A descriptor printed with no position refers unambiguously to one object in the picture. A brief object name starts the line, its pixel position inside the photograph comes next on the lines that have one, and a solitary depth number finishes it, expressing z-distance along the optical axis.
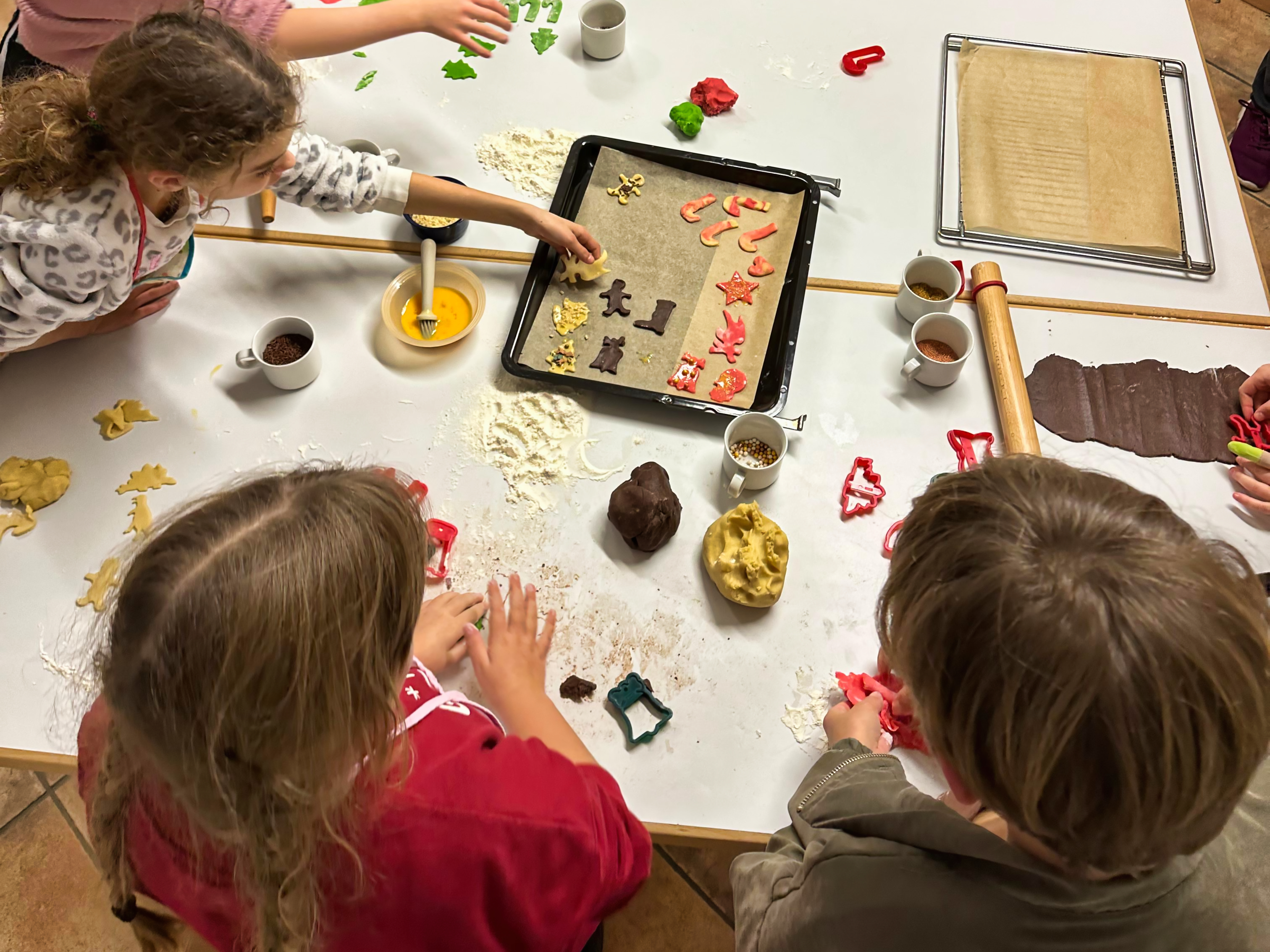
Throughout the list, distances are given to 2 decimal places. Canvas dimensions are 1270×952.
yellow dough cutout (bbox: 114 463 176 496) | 1.11
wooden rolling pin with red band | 1.13
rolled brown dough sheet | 1.15
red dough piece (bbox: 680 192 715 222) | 1.37
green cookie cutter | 0.95
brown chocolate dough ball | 1.03
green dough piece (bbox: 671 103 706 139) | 1.42
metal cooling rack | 1.31
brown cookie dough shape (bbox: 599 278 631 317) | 1.29
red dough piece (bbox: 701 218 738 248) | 1.35
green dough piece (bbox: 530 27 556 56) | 1.55
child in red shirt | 0.59
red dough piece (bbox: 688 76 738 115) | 1.46
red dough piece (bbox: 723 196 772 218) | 1.38
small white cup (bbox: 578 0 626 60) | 1.48
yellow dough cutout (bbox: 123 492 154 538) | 1.07
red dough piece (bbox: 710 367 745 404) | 1.21
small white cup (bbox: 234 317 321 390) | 1.16
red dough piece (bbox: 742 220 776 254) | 1.35
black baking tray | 1.18
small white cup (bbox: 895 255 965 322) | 1.22
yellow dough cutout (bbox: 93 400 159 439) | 1.15
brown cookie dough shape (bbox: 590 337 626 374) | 1.23
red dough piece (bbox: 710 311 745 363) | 1.25
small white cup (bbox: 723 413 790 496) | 1.07
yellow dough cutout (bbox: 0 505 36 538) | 1.07
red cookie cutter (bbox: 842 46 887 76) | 1.51
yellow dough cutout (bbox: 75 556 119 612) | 1.02
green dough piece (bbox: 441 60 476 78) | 1.51
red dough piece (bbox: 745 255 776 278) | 1.32
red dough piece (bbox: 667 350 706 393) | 1.22
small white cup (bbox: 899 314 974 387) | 1.16
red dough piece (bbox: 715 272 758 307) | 1.30
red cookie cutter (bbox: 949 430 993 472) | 1.14
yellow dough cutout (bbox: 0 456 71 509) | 1.08
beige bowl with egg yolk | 1.25
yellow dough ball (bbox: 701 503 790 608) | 1.01
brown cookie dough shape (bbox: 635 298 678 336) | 1.27
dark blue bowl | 1.31
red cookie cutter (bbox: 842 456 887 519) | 1.10
